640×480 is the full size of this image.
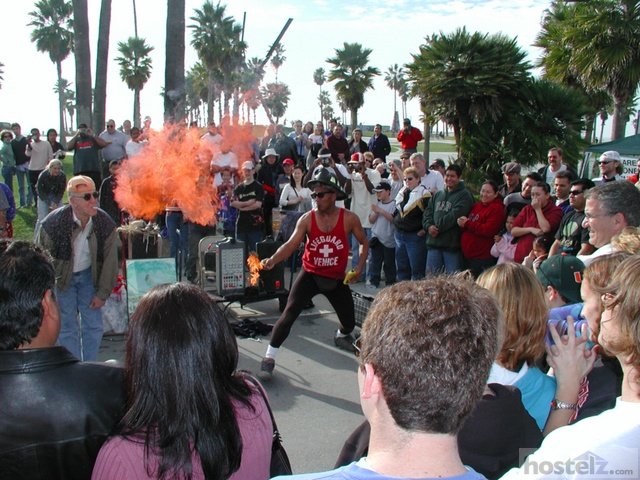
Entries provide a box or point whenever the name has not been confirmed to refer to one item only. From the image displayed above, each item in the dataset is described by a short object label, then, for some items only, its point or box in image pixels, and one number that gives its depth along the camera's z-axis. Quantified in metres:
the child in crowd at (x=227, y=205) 9.79
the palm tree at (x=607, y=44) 14.61
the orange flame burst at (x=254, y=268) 7.63
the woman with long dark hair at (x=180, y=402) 1.85
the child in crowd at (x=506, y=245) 7.28
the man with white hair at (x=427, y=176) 8.70
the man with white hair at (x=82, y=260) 5.07
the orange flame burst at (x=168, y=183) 9.06
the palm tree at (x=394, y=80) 105.24
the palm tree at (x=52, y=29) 56.44
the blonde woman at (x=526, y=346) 2.61
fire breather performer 5.69
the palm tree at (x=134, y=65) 52.62
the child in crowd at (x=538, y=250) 6.65
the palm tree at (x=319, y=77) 110.19
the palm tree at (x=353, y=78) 45.56
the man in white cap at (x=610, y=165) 7.44
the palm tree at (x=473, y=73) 11.26
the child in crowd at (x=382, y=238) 9.05
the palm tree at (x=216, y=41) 40.03
